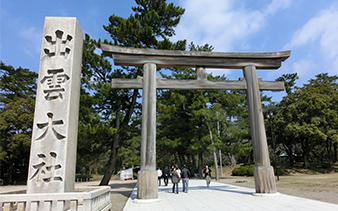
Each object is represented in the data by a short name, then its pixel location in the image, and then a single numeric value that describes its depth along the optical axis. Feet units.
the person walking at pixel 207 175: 46.88
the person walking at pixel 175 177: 36.25
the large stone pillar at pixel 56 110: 16.21
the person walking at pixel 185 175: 36.94
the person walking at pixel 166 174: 55.68
